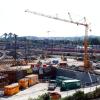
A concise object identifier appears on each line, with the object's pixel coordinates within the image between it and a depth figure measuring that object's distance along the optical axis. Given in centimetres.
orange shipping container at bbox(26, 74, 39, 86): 4759
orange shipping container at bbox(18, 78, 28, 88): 4503
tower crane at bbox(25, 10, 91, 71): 6329
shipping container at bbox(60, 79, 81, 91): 4331
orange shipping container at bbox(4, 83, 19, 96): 4044
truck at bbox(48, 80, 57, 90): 4384
